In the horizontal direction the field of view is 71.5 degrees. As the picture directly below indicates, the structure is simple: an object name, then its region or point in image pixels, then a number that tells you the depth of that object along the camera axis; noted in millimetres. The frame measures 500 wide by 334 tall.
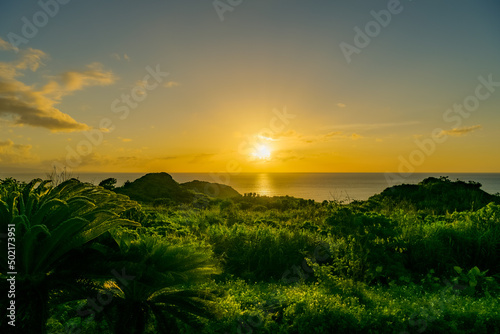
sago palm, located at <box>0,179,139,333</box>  2539
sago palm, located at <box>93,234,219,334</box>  3064
